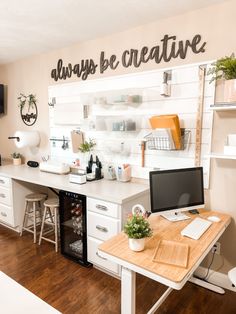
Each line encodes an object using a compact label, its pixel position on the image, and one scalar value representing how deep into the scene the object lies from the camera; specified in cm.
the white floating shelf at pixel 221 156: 187
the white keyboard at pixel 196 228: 170
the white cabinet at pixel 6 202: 312
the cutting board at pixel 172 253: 135
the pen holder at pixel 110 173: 274
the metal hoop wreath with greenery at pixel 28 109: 357
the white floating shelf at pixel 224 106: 181
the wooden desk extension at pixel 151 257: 127
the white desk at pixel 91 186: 219
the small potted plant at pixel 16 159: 375
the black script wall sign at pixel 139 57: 219
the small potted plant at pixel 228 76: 179
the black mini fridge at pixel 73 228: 248
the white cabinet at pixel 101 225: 215
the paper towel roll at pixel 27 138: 343
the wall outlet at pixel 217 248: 224
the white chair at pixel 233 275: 158
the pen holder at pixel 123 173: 263
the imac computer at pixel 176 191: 191
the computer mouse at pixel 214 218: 198
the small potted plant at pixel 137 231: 145
